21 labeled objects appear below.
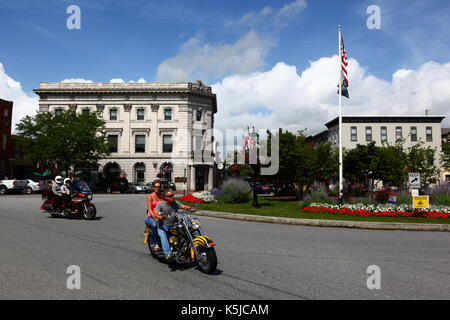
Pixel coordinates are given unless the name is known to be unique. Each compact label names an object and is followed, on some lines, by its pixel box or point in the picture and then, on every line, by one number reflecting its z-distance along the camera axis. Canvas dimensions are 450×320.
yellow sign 13.17
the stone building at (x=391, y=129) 59.25
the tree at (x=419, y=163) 31.70
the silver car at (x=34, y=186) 36.84
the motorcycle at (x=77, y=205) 13.36
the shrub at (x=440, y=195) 14.92
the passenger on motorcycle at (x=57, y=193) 13.67
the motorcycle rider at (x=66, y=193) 13.56
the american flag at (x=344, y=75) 18.73
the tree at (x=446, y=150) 36.72
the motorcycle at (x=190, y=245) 5.60
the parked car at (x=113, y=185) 41.25
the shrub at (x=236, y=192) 21.34
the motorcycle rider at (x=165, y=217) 6.11
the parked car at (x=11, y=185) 35.55
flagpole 18.53
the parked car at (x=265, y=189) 40.57
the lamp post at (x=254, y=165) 18.11
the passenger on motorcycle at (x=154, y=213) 6.36
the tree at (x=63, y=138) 40.75
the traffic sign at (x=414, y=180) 13.38
